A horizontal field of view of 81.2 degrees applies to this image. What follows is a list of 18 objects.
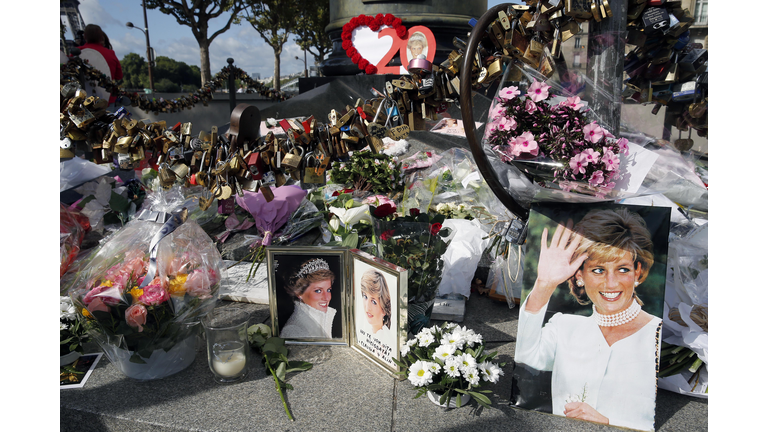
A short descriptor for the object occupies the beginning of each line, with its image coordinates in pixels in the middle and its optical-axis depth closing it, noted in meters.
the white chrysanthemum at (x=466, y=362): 1.88
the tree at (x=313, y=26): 23.00
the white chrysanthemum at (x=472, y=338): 2.00
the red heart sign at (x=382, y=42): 5.87
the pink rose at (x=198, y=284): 2.12
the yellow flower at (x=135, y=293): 2.05
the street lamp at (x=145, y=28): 19.41
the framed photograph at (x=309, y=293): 2.33
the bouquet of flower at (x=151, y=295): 2.02
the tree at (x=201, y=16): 17.22
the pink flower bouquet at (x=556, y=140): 1.68
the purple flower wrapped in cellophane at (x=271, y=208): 3.54
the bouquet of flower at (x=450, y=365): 1.88
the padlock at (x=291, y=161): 2.17
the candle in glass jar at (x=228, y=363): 2.08
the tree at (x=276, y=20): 21.69
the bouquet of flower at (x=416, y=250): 2.28
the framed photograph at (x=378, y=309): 2.07
